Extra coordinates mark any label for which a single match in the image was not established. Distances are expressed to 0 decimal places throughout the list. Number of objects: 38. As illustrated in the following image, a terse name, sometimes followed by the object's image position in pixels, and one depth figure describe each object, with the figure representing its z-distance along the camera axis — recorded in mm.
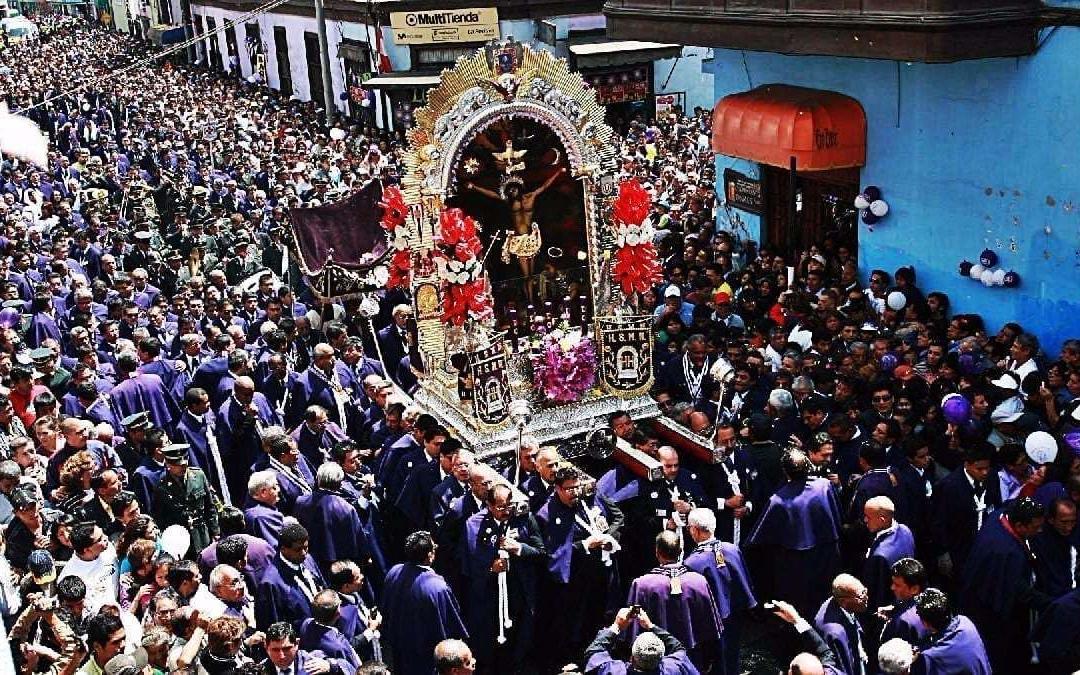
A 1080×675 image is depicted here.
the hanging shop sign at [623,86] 27875
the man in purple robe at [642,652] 6145
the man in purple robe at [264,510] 8055
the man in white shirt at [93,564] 7141
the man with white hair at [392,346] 12984
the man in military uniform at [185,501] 8750
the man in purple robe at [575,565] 8188
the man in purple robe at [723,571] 7492
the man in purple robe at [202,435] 10312
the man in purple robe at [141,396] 10875
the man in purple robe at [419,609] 7305
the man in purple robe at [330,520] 8461
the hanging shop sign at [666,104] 25844
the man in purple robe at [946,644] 6168
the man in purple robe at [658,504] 8570
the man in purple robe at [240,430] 10516
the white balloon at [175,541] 7695
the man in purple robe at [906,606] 6480
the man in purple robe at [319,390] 11219
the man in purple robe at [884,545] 7375
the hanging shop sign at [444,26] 27453
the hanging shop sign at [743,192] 16234
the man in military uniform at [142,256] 16188
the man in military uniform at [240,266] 15938
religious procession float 10555
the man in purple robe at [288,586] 7402
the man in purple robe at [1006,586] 7172
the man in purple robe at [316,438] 9952
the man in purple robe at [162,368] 11484
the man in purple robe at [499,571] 7973
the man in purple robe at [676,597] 7074
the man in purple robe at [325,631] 6680
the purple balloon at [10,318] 12711
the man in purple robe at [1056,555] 7215
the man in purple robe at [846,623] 6539
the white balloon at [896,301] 12680
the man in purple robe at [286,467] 8867
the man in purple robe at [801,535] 8172
